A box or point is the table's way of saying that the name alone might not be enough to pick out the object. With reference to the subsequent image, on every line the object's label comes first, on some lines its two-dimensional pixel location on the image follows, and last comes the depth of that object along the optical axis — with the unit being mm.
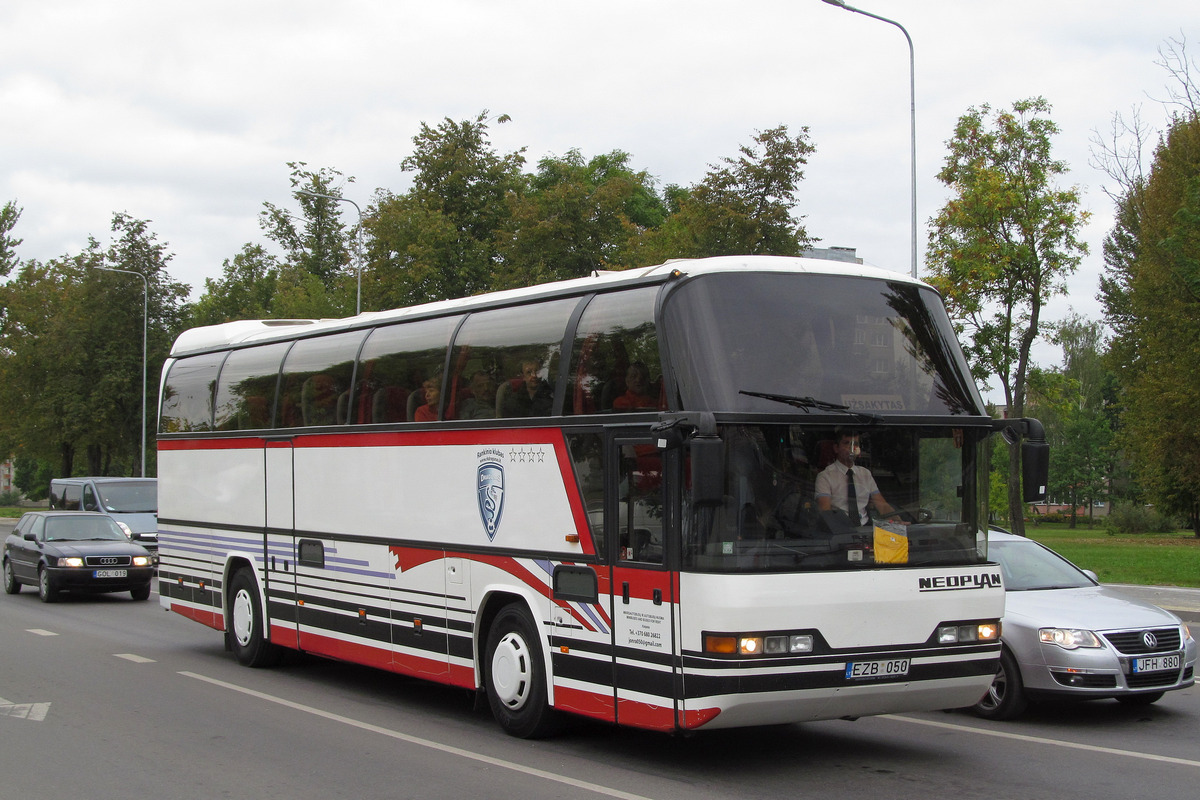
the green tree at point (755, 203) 32031
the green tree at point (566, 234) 37344
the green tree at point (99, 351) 55156
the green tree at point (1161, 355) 37062
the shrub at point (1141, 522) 61469
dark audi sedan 21281
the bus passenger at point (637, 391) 8172
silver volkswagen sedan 9625
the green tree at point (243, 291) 61656
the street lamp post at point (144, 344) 49438
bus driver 7730
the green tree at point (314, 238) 69938
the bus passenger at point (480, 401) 9859
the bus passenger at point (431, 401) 10578
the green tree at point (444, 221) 41688
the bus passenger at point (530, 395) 9211
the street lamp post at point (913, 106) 23328
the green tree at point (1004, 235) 26875
